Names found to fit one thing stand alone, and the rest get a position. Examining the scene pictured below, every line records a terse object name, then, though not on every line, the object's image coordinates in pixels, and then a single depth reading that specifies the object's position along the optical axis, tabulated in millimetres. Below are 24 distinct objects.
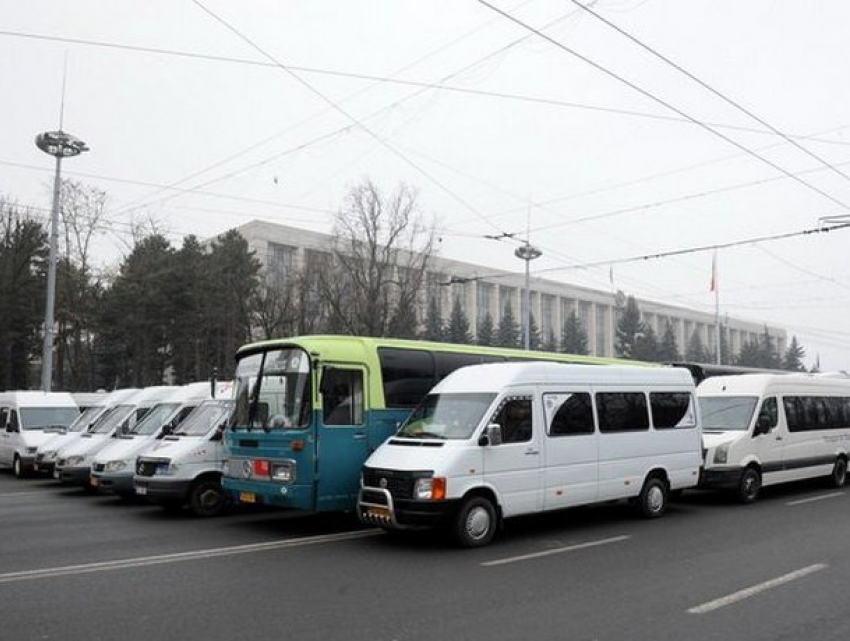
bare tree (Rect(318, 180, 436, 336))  44188
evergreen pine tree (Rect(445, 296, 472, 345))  77062
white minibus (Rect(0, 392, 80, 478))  22312
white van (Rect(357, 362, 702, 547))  10094
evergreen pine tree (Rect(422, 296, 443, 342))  59031
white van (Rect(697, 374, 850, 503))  15055
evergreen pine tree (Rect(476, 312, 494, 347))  88250
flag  38719
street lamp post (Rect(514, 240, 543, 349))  33031
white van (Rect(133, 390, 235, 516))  13328
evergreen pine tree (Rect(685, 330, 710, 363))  121188
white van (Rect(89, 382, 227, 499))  15219
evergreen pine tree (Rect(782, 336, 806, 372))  131000
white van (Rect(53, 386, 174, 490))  17469
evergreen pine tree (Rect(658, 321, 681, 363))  108125
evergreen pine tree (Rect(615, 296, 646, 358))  106062
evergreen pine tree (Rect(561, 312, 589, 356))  102750
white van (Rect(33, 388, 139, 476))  20656
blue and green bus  11312
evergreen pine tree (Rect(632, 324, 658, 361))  103062
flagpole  38719
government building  73688
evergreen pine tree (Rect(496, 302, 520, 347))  92750
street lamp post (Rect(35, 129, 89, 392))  29641
